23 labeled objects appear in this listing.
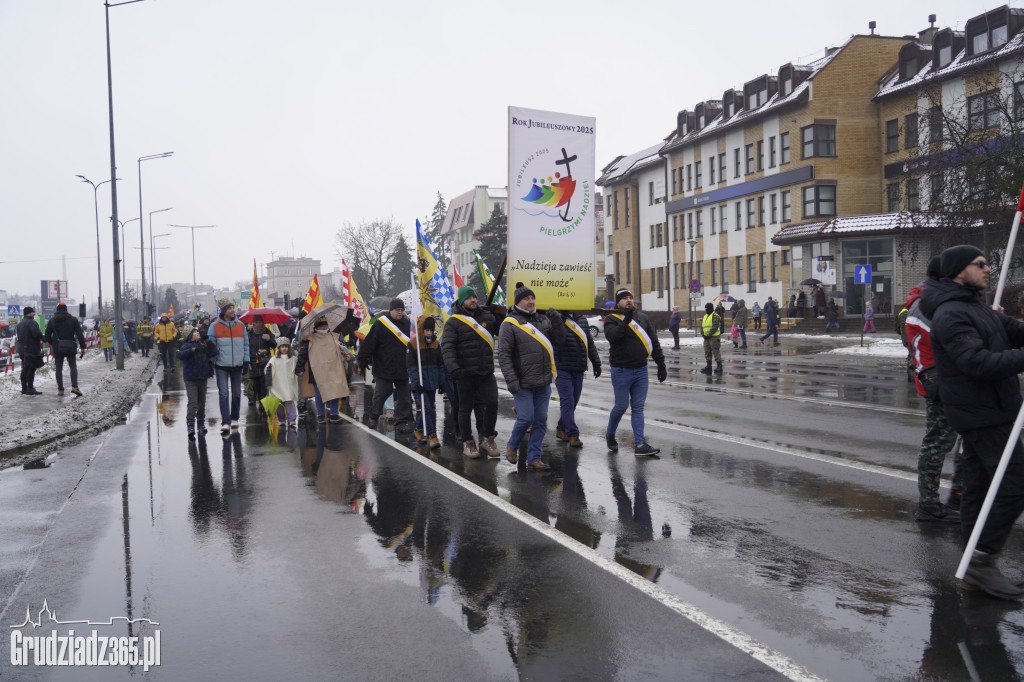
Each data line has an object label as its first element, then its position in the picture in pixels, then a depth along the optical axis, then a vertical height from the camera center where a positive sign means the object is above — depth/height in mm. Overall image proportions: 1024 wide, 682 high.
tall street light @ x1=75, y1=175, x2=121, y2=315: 58922 +2340
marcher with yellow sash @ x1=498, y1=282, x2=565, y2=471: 9656 -619
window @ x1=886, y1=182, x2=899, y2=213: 46697 +5194
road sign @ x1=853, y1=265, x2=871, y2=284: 33312 +933
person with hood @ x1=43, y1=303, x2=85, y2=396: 19438 -364
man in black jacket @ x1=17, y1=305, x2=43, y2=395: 19672 -601
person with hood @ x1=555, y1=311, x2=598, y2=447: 11242 -742
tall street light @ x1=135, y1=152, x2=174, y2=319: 54356 +4099
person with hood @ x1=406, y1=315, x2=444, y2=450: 12109 -719
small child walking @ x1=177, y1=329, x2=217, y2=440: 13078 -776
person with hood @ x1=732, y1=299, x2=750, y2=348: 34750 -538
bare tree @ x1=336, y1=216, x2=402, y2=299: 100250 +7246
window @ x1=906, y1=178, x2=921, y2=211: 27628 +3502
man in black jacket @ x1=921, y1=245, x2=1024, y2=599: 5121 -504
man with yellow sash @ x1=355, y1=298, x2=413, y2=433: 12633 -620
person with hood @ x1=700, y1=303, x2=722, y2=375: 21969 -680
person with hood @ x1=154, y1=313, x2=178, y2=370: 26766 -565
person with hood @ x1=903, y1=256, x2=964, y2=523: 6871 -1044
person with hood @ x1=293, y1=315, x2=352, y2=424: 14266 -791
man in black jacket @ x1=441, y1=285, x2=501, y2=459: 10320 -633
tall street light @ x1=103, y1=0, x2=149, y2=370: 30031 +3798
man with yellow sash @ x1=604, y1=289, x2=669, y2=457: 10234 -613
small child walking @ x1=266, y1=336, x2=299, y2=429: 14141 -1081
